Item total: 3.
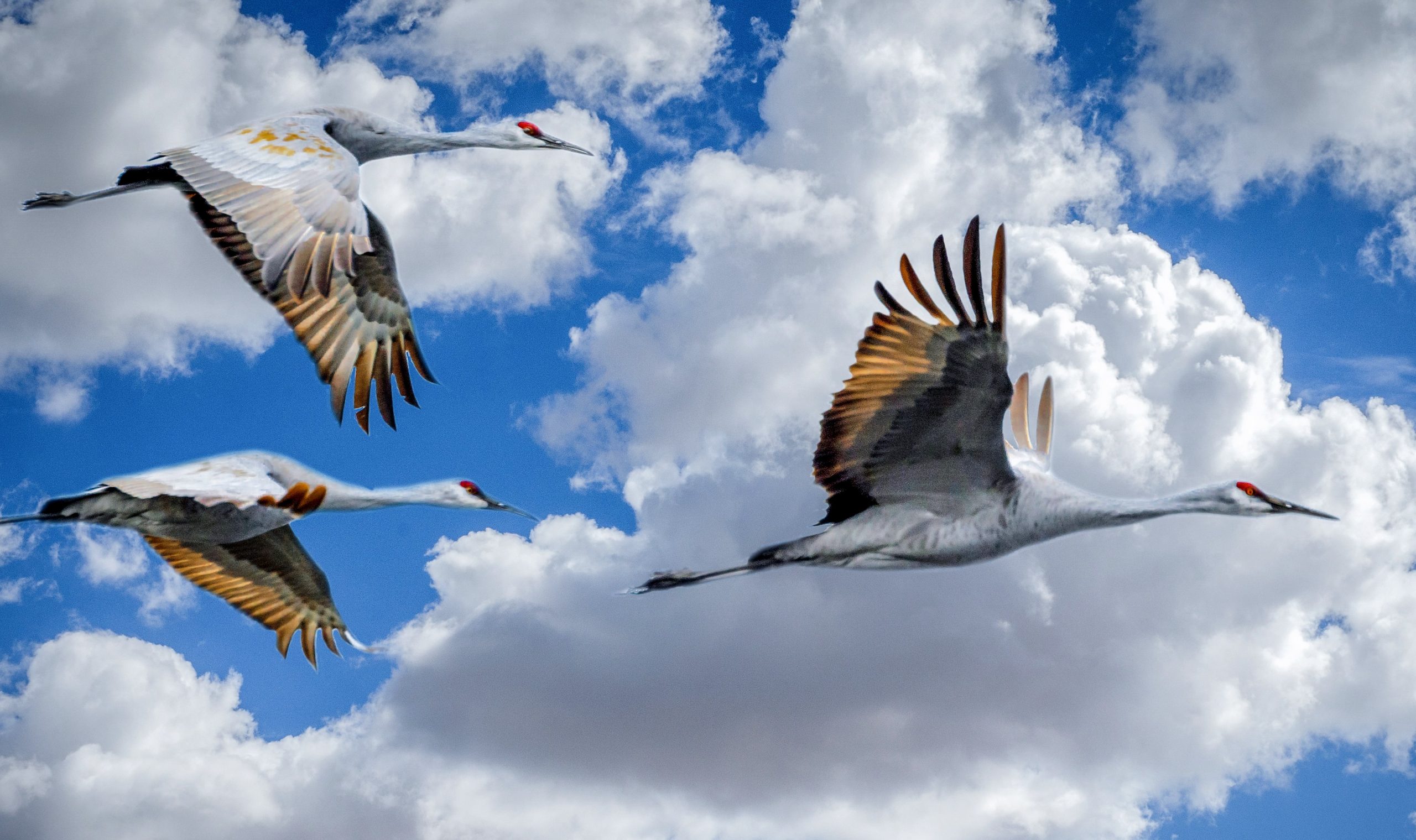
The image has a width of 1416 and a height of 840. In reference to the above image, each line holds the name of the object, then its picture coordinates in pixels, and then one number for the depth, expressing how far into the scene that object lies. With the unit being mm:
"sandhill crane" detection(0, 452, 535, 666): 9781
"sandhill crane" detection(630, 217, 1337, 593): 9141
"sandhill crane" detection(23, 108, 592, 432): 9266
